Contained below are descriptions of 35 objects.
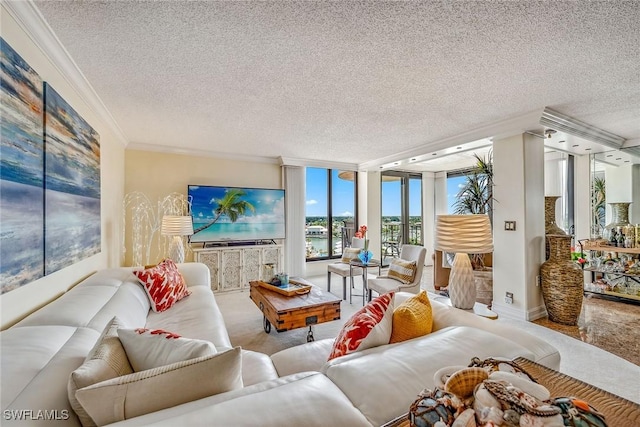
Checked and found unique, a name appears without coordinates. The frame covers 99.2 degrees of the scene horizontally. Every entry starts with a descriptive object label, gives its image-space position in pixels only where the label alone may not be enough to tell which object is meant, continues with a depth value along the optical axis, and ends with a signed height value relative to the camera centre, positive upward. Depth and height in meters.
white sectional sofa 0.72 -0.54
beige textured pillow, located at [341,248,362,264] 4.27 -0.61
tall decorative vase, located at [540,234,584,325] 3.01 -0.77
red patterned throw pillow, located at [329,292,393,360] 1.23 -0.53
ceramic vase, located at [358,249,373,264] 3.67 -0.54
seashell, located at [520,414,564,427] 0.49 -0.37
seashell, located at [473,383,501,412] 0.54 -0.37
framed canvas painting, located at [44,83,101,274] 1.66 +0.24
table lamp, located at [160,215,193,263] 3.59 -0.16
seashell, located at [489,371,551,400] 0.57 -0.37
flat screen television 4.52 +0.06
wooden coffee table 2.34 -0.83
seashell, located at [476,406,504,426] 0.51 -0.38
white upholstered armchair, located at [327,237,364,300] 3.99 -0.81
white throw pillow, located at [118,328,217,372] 0.98 -0.49
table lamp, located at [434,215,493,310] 2.15 -0.23
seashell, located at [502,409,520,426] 0.50 -0.37
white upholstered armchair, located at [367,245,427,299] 3.30 -0.83
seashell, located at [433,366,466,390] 0.67 -0.41
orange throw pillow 1.29 -0.51
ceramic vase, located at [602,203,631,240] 4.20 -0.04
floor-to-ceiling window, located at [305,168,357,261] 5.86 +0.12
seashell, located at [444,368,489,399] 0.61 -0.38
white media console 4.34 -0.75
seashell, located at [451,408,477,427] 0.53 -0.40
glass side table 3.66 -0.67
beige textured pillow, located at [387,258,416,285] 3.40 -0.70
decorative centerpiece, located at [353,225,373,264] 3.68 -0.54
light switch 3.24 -0.12
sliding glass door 6.40 +0.12
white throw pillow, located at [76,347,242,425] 0.76 -0.51
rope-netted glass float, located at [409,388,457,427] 0.56 -0.41
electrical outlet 3.26 -0.99
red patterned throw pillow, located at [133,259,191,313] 2.31 -0.60
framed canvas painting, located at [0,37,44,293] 1.25 +0.23
